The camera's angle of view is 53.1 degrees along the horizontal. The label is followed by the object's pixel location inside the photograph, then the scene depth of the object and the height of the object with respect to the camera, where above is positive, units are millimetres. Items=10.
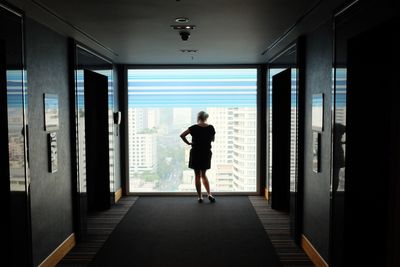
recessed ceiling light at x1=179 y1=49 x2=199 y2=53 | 5027 +848
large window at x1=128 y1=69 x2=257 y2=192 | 6582 -109
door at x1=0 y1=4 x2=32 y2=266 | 2705 -197
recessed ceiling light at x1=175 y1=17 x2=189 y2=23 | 3311 +820
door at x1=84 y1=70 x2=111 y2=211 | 5566 -404
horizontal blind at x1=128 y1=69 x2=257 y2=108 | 6559 +486
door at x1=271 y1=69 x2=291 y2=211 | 5703 -391
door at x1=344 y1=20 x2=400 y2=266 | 2639 -218
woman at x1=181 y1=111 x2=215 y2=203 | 5977 -384
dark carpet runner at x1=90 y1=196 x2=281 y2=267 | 3756 -1323
